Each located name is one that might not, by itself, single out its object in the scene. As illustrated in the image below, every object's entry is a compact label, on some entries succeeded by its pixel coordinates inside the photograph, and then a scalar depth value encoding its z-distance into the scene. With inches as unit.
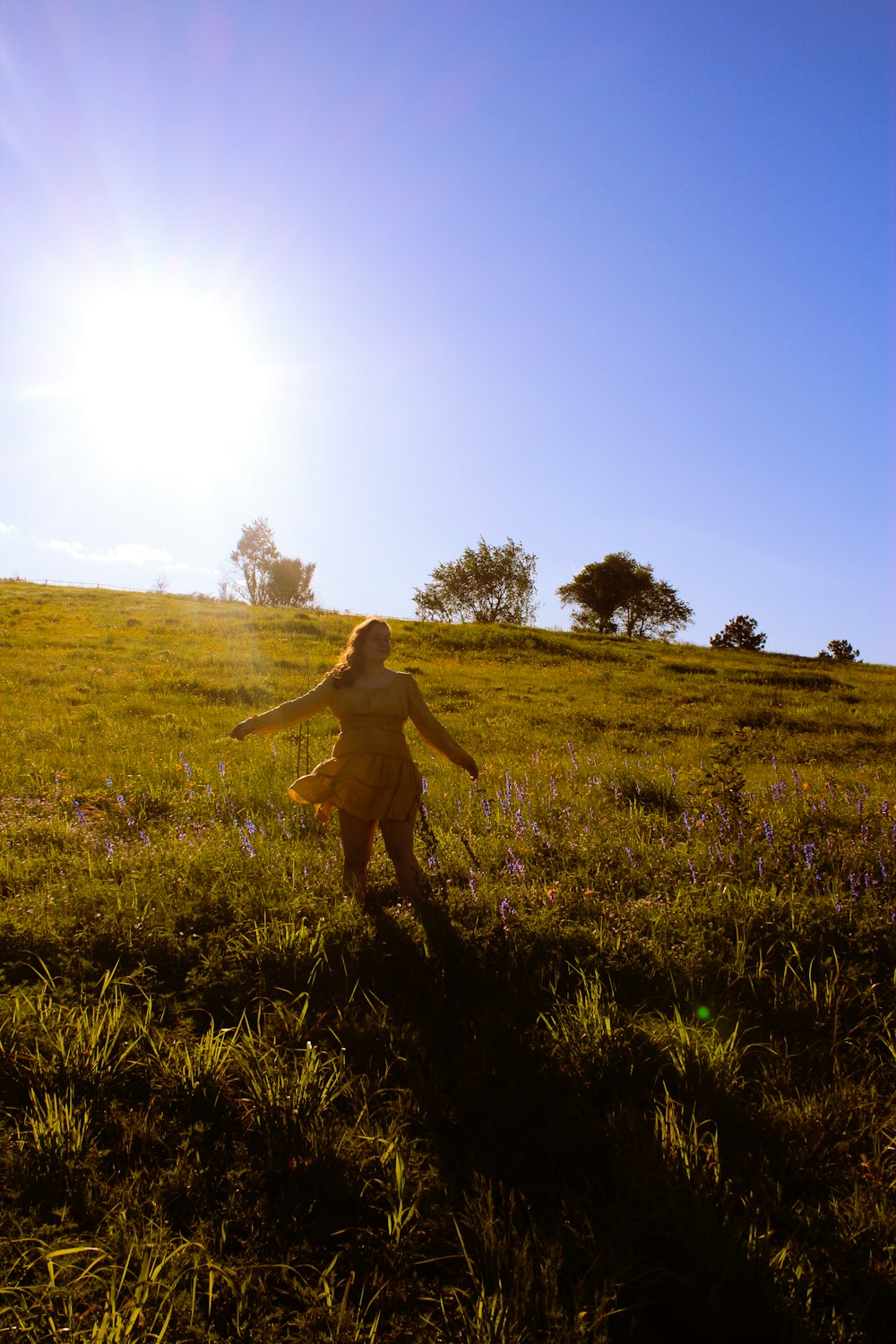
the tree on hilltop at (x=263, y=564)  3189.0
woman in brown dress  205.5
